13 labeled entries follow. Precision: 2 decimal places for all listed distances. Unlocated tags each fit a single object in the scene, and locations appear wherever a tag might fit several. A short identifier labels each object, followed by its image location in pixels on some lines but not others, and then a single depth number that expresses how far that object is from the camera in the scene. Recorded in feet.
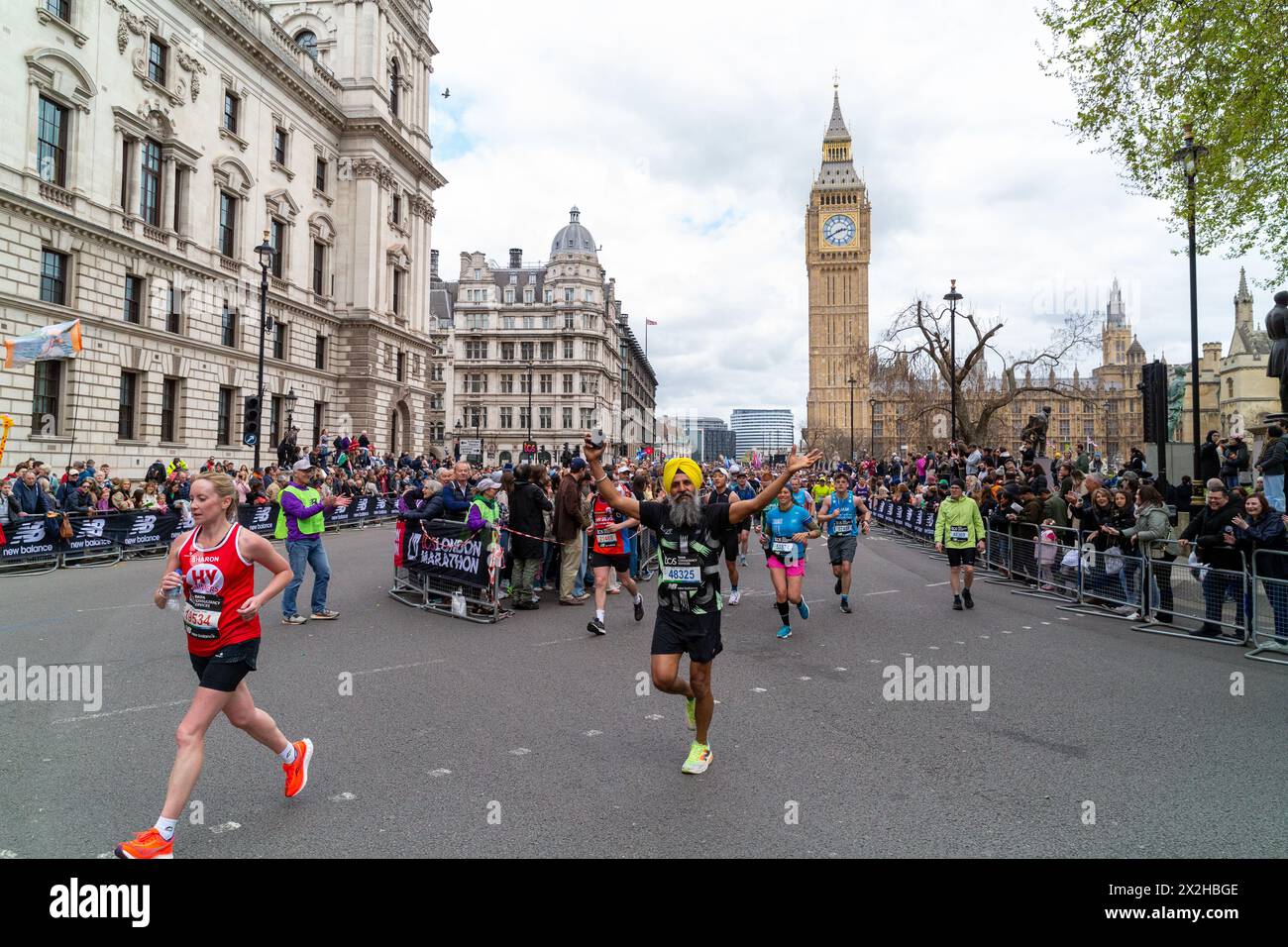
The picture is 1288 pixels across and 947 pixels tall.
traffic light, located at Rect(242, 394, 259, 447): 77.41
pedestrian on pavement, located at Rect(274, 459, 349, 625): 33.42
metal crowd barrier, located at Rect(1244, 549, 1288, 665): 28.99
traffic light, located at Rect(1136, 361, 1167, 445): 53.93
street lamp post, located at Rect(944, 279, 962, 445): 90.34
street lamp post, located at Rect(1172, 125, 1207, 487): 48.10
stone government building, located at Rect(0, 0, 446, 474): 82.64
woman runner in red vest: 13.76
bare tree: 98.17
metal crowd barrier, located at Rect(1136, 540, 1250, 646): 31.32
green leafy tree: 41.86
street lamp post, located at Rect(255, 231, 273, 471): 77.25
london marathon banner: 36.11
